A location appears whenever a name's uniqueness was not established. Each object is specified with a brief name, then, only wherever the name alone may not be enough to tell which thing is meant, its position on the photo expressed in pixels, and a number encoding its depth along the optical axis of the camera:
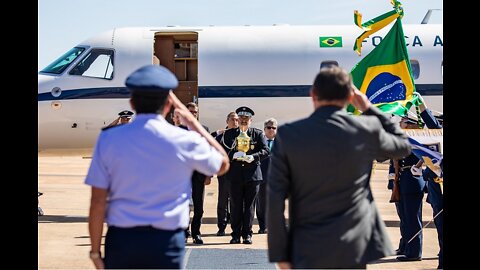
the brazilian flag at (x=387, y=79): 13.54
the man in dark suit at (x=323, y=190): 6.73
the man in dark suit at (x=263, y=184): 19.14
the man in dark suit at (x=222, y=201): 18.51
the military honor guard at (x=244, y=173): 17.50
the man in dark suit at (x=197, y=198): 17.42
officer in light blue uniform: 6.67
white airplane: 26.53
